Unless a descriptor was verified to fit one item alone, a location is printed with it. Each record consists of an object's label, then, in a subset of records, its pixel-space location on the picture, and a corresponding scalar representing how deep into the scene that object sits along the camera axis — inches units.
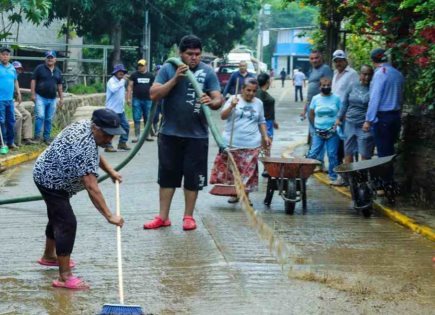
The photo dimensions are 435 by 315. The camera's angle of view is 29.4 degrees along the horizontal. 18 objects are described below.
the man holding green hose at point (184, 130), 330.3
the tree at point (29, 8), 437.7
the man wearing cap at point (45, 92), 627.2
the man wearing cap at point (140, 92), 681.7
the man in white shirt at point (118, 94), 643.5
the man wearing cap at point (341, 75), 459.2
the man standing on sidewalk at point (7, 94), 560.4
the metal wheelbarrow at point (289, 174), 377.7
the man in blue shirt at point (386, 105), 396.2
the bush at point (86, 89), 1023.6
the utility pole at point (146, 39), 1225.4
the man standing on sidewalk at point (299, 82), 1517.0
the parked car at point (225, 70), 1647.4
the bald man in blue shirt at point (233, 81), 624.1
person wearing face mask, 451.8
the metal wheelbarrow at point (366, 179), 370.9
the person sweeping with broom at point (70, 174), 246.7
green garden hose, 314.0
